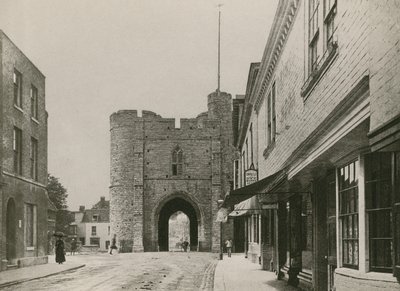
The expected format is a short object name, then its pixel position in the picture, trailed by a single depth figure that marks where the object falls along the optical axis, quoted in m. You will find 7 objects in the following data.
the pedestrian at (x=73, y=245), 48.91
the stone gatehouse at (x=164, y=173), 50.25
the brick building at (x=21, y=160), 22.28
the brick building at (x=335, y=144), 6.00
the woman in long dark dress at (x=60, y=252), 27.80
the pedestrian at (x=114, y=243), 48.32
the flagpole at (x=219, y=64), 38.05
